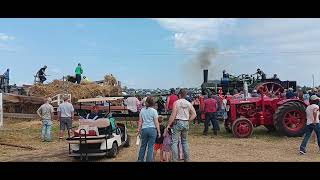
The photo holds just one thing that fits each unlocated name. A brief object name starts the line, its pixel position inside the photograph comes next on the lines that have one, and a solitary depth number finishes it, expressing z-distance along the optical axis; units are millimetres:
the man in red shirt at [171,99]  16047
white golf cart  9734
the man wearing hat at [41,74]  23216
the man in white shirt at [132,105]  17905
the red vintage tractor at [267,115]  13336
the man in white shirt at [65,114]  13695
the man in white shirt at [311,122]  10273
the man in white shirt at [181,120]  8688
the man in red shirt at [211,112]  14535
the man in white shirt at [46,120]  13578
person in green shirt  23984
